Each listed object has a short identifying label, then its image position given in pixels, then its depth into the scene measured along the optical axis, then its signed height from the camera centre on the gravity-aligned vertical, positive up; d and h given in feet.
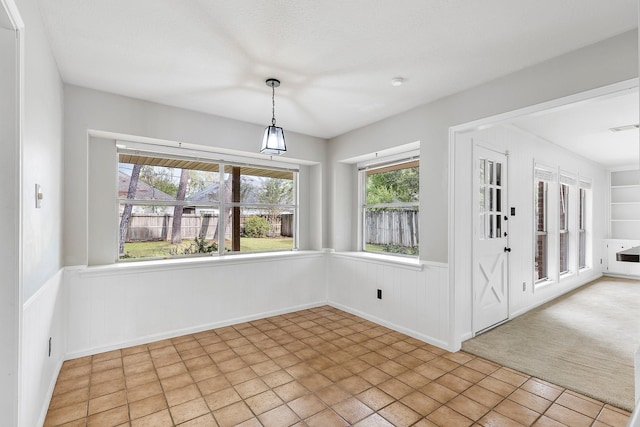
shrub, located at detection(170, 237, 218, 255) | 12.87 -1.40
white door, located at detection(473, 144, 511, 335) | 11.54 -1.02
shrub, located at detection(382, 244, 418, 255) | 13.53 -1.57
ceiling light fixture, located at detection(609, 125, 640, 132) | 13.51 +3.68
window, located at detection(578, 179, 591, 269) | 21.04 -0.59
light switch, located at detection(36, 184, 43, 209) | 6.25 +0.36
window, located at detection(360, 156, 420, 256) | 13.66 +0.34
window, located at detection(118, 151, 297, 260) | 11.98 +0.30
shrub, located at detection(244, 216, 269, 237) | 14.69 -0.56
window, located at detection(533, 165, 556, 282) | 16.47 -0.65
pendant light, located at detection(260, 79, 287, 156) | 9.49 +2.23
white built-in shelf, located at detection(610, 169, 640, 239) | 23.03 +0.70
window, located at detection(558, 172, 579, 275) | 18.85 -0.69
